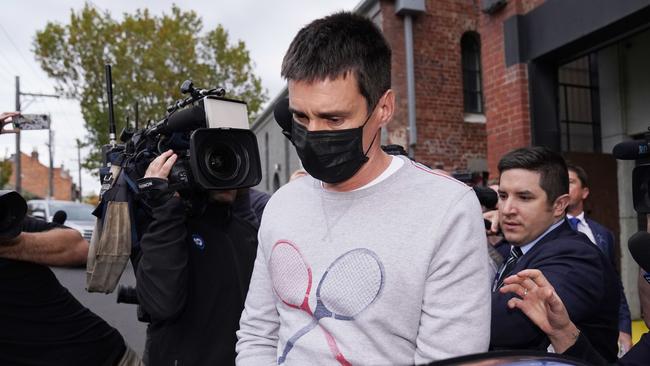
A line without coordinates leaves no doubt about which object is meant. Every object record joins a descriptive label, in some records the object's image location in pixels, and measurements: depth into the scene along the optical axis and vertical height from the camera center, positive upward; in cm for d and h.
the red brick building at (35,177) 6216 +332
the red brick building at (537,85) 503 +139
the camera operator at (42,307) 214 -44
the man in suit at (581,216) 422 -21
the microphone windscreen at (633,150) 194 +15
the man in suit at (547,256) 196 -27
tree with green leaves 1986 +565
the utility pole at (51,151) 4006 +428
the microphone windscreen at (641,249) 159 -18
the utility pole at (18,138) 2440 +346
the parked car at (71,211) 1176 -20
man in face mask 131 -12
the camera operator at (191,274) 220 -33
